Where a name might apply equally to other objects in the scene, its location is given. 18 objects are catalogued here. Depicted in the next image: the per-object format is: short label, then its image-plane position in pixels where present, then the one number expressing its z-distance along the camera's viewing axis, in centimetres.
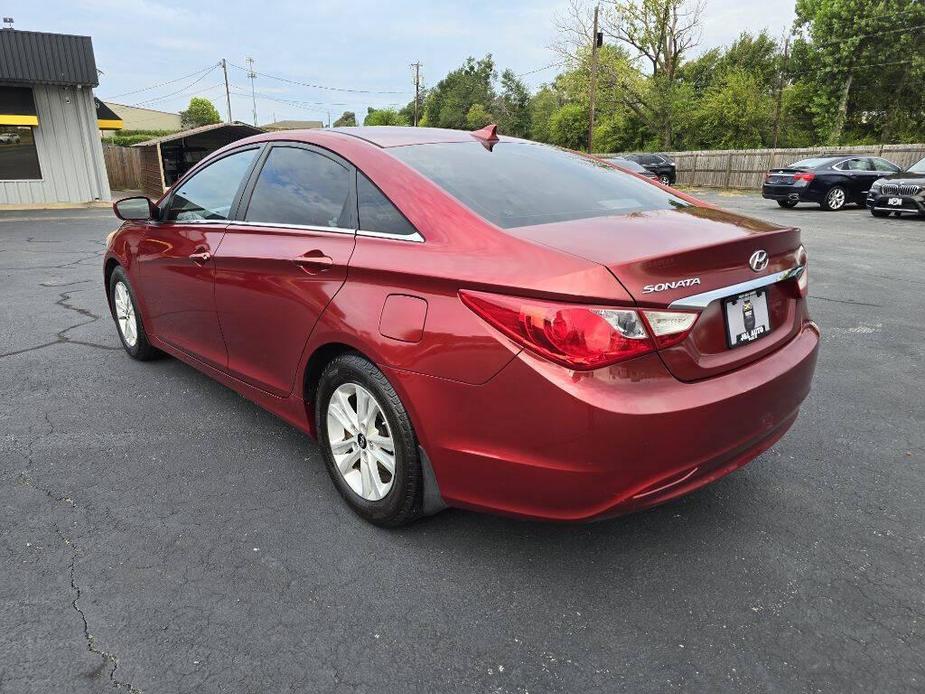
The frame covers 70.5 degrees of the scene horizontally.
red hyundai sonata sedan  197
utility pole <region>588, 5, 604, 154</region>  3322
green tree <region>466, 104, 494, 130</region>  6612
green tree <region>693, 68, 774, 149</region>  4066
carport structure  2353
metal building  1803
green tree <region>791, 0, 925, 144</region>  3612
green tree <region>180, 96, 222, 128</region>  7962
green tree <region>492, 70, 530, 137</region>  6650
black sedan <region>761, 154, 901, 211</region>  1761
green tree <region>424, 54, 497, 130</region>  7300
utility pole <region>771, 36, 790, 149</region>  3848
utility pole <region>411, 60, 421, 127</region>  6731
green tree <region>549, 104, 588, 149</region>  4884
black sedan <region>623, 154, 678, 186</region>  2931
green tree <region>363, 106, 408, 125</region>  9130
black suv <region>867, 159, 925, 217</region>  1448
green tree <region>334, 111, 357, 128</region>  10978
